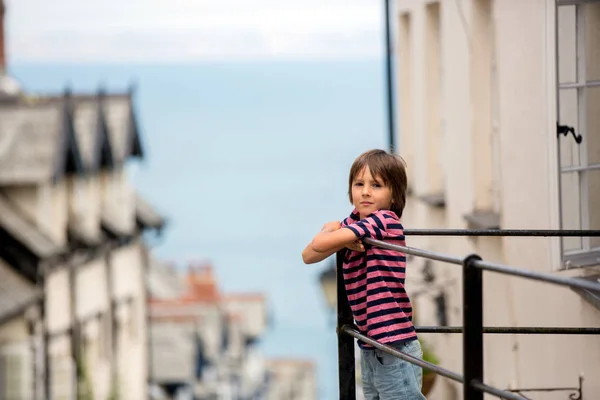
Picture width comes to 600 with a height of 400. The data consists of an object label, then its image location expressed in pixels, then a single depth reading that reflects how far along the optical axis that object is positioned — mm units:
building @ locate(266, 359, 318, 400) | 61031
